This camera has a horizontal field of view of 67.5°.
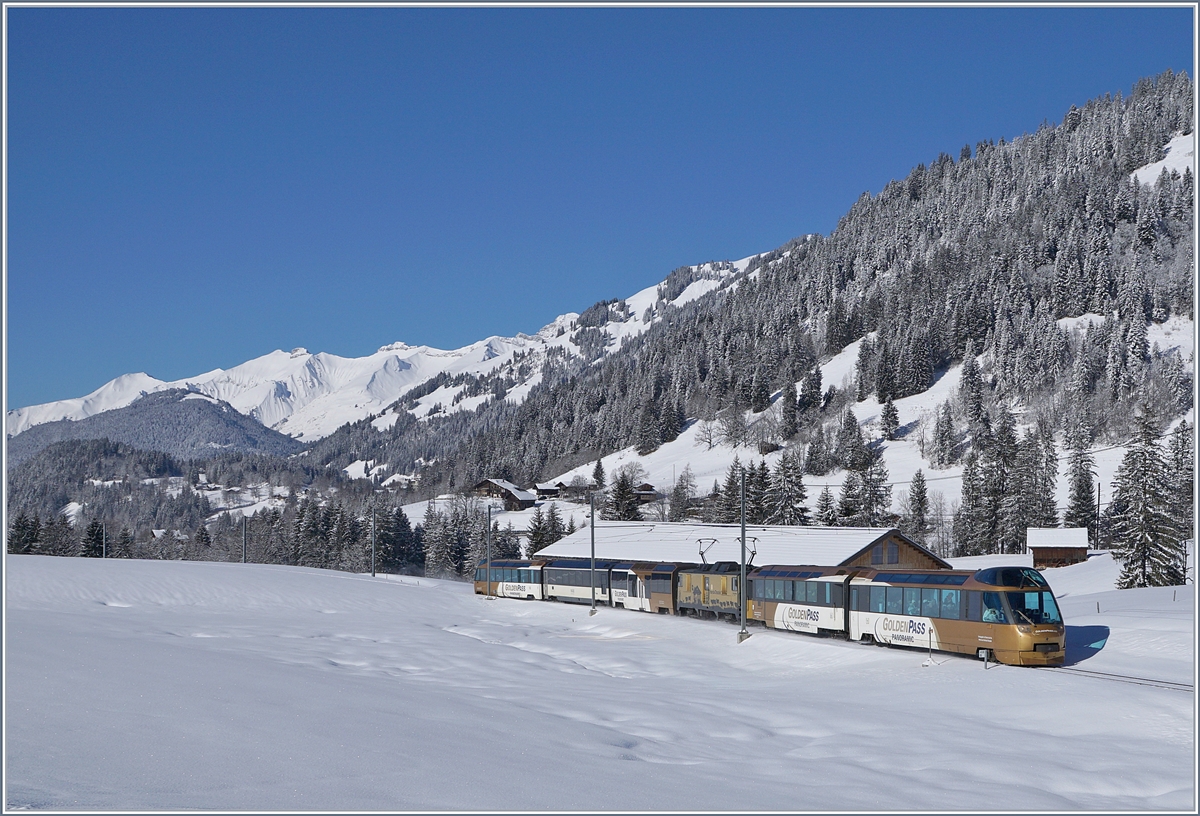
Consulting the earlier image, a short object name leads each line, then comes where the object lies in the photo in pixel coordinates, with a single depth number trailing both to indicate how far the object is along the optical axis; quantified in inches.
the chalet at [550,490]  6200.8
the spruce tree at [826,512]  3705.7
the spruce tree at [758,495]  3814.0
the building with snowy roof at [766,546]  2133.4
